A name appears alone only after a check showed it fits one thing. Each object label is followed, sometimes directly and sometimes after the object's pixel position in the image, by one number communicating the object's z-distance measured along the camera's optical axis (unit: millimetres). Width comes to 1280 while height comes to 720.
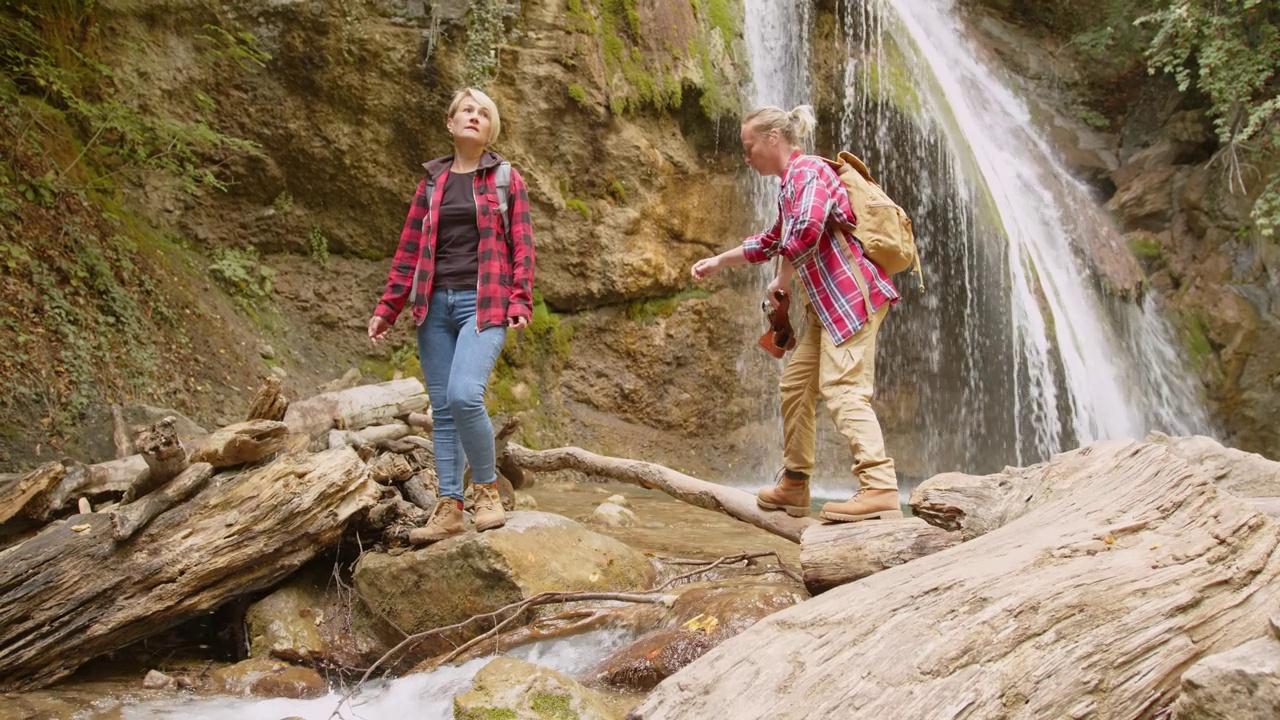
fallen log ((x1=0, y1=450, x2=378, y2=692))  2959
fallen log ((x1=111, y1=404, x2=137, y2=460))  4492
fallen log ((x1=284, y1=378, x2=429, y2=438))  4996
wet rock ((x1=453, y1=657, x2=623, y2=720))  2480
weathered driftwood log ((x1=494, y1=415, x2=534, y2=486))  4848
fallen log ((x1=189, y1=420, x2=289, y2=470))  3408
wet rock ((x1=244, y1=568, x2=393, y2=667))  3422
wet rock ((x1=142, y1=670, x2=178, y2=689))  3111
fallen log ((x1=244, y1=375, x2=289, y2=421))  3674
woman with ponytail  3219
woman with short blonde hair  3551
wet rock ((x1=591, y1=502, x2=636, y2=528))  5531
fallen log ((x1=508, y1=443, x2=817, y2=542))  3740
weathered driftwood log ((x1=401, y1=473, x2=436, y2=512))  4342
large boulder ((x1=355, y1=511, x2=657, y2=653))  3449
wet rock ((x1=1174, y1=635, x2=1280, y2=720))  1603
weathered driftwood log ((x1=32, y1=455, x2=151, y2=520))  3598
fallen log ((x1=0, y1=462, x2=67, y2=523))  3420
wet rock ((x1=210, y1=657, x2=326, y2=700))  3146
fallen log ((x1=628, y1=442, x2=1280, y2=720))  1906
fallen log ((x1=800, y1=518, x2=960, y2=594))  2781
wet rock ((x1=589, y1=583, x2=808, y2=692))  2900
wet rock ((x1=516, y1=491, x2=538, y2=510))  5662
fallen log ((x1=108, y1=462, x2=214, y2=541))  3100
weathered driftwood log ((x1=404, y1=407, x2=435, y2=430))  5559
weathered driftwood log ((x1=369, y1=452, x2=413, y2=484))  4301
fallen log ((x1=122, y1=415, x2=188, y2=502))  3135
